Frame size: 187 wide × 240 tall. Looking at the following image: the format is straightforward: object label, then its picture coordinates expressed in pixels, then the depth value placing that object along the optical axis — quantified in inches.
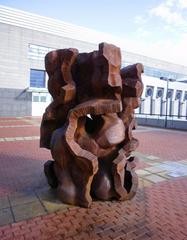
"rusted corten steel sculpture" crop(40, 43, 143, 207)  167.0
